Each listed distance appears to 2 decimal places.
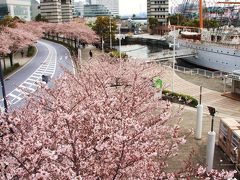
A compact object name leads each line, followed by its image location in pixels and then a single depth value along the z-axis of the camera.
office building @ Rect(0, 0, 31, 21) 109.00
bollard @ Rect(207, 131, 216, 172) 13.38
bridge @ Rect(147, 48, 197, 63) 47.94
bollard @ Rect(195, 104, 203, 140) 16.61
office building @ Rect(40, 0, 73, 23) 140.75
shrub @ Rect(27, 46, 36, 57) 54.96
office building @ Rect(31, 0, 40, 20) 188.35
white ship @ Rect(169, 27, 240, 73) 44.94
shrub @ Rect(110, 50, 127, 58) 41.39
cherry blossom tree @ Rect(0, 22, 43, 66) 38.19
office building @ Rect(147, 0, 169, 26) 127.38
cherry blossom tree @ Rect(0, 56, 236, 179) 6.71
